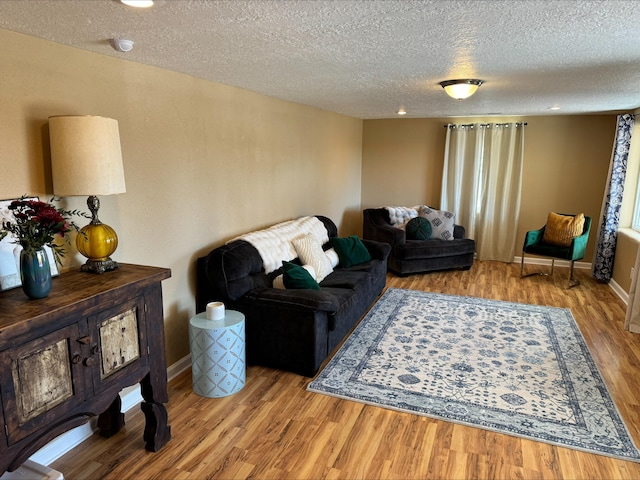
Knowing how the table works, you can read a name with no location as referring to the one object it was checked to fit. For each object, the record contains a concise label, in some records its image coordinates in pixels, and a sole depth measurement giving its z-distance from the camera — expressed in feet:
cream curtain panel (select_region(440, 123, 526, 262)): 20.61
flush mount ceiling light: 10.43
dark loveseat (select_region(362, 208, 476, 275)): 18.61
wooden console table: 5.20
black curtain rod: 20.18
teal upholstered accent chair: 17.22
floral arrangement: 5.74
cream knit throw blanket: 11.82
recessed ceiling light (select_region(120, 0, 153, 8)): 5.10
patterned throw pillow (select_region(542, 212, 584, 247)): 17.90
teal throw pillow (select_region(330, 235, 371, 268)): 14.75
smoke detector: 6.92
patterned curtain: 16.75
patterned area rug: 8.46
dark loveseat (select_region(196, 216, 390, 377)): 10.12
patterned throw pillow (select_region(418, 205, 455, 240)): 19.71
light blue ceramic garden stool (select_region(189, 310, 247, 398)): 9.09
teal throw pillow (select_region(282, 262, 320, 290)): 11.07
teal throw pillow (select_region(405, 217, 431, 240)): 19.44
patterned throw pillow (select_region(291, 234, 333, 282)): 13.02
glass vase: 5.68
